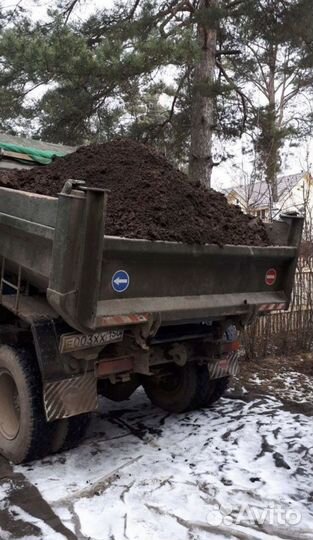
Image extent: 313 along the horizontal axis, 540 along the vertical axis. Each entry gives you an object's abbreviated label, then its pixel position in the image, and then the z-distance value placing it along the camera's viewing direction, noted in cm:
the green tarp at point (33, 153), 581
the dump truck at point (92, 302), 306
